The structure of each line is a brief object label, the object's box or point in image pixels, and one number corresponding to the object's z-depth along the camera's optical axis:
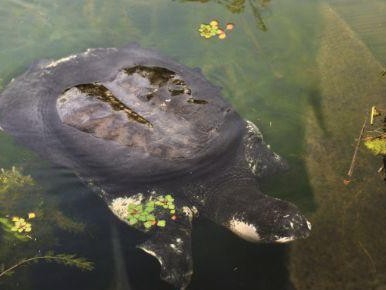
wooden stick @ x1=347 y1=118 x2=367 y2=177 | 4.84
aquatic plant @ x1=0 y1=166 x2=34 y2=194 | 4.83
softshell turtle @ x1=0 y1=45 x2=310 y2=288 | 4.11
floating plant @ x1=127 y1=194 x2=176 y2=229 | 4.28
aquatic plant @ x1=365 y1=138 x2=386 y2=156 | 4.11
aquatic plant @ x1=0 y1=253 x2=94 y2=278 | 4.06
